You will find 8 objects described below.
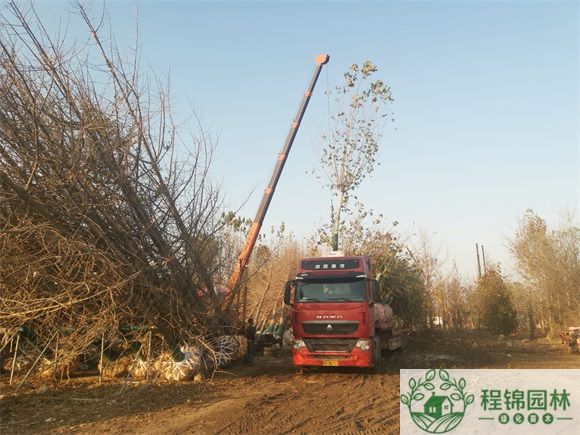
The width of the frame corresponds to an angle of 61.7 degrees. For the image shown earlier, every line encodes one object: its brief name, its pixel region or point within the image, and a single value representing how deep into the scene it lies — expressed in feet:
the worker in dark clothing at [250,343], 44.29
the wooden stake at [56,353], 32.24
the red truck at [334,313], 38.09
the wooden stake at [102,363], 33.61
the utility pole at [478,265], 144.49
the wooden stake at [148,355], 34.99
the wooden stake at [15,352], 32.73
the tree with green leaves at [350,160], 71.82
